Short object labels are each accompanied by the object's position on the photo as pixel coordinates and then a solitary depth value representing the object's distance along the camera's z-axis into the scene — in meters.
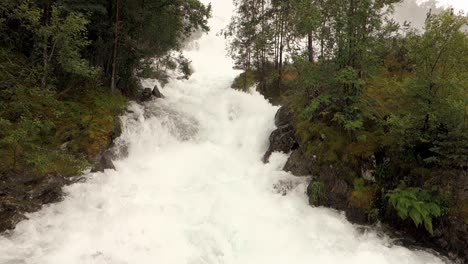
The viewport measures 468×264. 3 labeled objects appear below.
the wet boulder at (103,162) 10.83
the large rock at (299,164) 11.37
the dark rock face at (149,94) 18.30
